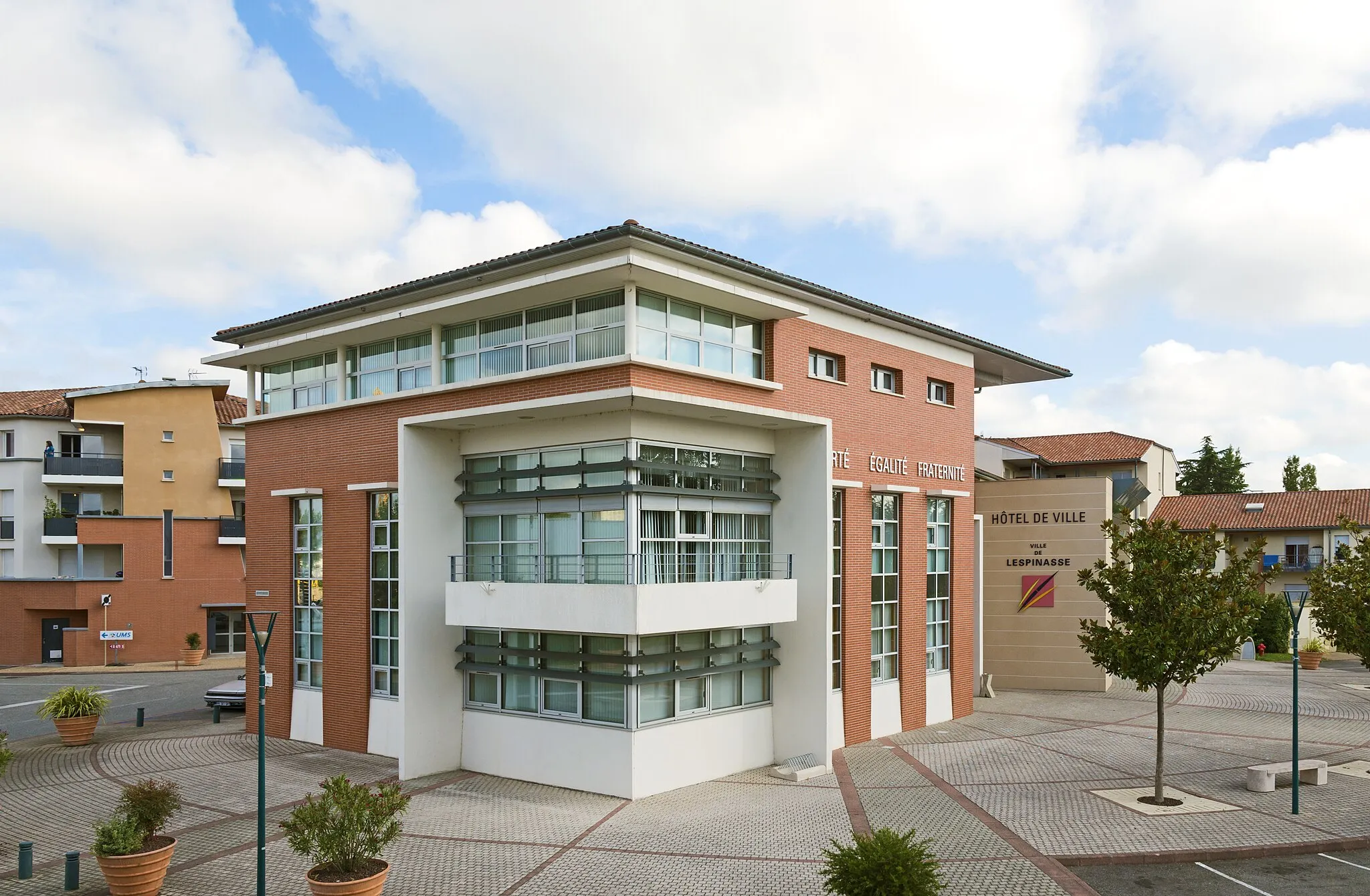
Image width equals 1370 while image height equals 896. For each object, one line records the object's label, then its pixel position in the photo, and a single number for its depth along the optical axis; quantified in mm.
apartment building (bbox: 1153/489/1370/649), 49531
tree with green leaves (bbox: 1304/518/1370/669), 19922
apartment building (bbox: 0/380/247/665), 40688
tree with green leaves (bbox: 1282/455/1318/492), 71500
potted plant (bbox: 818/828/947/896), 9734
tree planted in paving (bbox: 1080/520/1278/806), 16078
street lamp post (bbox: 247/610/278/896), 11539
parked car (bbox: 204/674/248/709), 26531
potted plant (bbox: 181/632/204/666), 40031
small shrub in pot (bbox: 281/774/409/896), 11680
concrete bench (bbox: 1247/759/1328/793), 17500
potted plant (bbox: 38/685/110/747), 22406
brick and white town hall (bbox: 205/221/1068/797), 17609
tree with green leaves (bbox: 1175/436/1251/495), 74812
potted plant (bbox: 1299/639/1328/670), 35812
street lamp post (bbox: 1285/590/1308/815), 16141
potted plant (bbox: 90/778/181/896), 12445
